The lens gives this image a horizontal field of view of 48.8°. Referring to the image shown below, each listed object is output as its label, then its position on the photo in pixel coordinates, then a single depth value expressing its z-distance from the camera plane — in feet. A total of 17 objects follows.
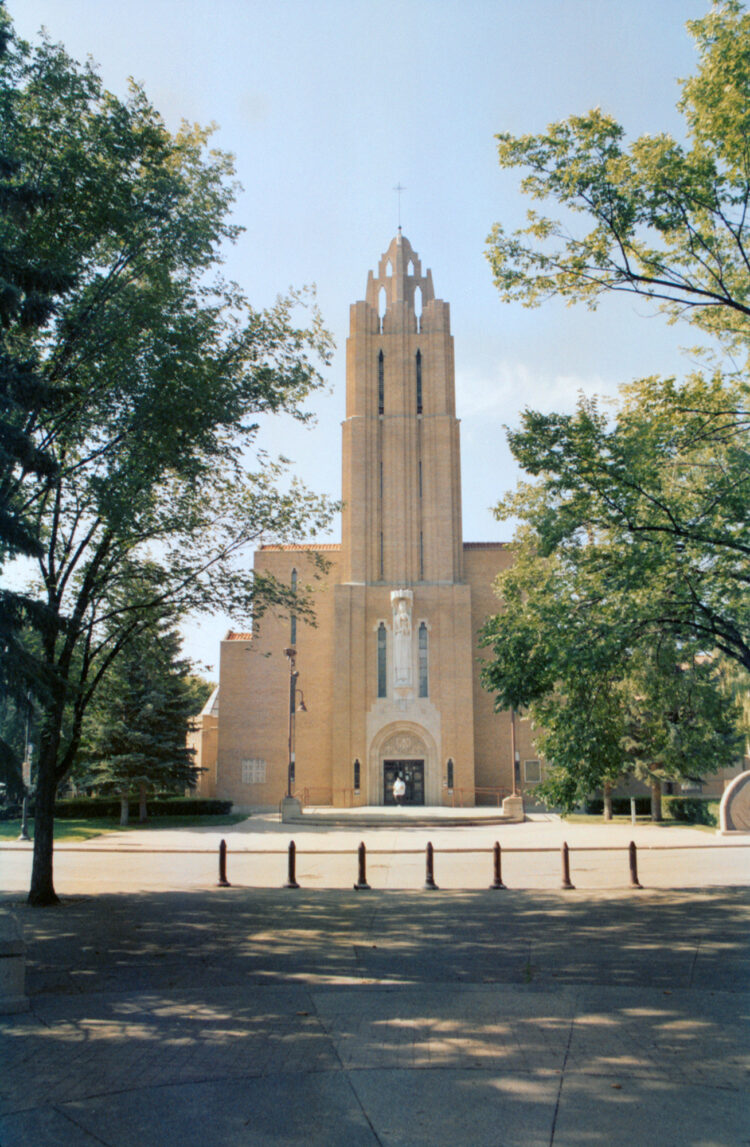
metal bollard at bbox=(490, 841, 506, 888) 46.00
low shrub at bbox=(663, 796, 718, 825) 104.12
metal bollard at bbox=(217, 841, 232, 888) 47.24
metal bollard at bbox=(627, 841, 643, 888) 45.78
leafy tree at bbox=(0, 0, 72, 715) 26.94
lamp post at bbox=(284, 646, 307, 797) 116.47
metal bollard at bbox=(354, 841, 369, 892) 46.03
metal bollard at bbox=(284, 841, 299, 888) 47.29
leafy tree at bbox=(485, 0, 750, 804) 34.78
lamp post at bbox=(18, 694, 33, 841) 86.56
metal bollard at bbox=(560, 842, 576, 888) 46.55
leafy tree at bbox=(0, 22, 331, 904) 38.58
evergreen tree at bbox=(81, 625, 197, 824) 108.99
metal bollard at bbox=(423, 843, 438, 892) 46.42
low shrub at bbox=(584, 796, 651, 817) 130.62
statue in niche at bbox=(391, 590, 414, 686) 138.00
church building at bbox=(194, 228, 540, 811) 136.77
